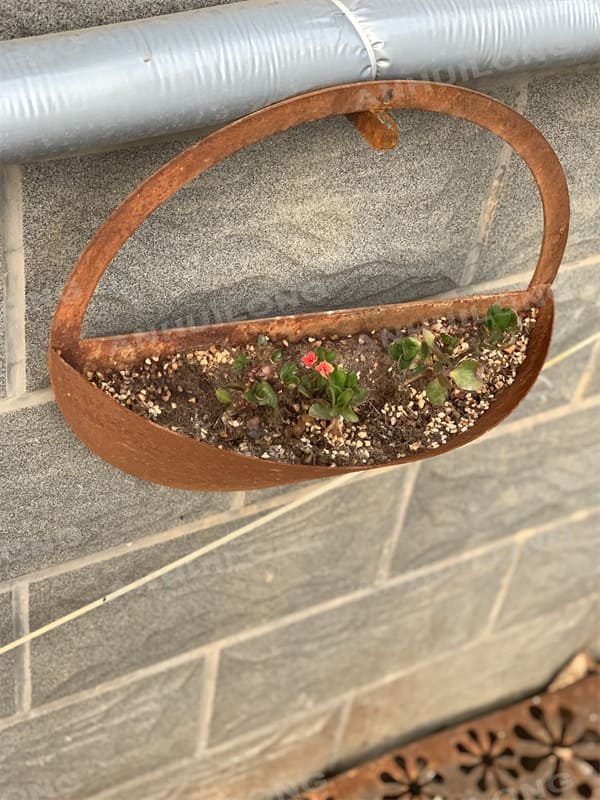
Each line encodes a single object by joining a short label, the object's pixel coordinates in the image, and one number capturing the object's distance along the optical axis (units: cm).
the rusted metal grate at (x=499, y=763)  182
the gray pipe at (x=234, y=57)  75
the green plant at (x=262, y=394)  98
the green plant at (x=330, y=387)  98
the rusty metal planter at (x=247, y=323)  82
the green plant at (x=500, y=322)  105
